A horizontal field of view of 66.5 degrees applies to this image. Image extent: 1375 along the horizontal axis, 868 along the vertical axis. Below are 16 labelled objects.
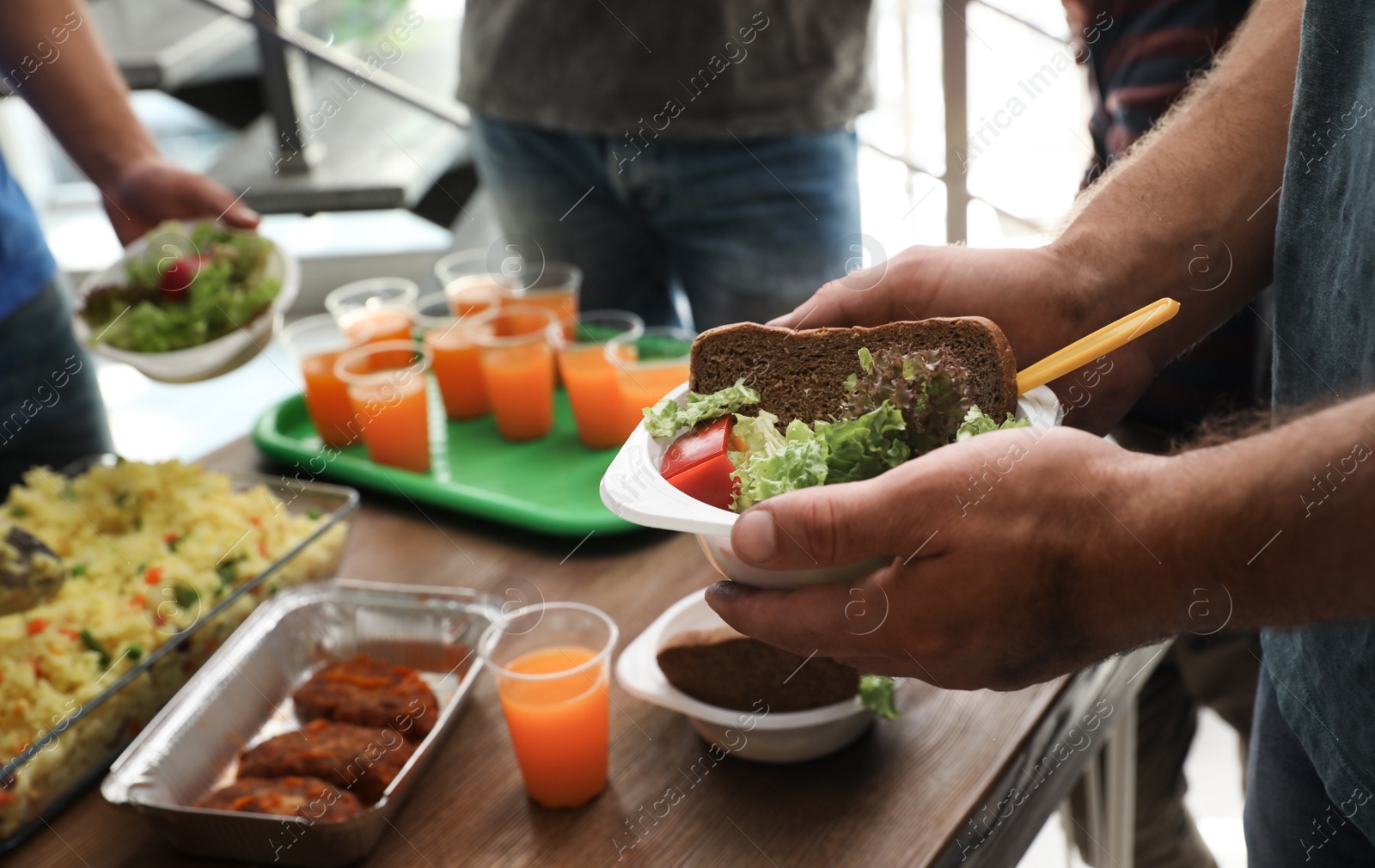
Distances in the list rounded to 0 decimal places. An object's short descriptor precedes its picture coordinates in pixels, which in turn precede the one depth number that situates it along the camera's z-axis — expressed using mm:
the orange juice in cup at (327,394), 2062
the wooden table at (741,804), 1088
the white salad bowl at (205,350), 1781
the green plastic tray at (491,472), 1712
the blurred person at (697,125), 2070
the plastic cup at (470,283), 2250
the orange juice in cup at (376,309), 2199
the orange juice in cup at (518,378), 2002
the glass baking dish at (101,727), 1146
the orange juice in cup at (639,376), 1898
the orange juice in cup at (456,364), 2078
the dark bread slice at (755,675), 1133
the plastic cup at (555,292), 2182
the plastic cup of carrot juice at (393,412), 1897
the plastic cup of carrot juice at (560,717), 1121
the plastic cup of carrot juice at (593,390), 1948
